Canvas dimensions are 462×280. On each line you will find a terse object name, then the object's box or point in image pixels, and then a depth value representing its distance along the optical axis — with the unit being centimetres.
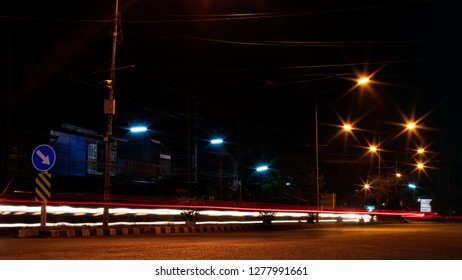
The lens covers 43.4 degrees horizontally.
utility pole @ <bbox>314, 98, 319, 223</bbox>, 3912
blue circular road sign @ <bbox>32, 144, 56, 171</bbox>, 1886
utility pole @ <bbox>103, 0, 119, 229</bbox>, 2262
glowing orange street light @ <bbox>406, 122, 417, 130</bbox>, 3862
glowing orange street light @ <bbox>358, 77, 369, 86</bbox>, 2786
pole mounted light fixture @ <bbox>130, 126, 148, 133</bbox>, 4988
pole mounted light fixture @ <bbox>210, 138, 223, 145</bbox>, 6131
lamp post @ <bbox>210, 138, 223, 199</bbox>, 6118
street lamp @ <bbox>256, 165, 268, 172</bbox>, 6281
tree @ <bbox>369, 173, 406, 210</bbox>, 6494
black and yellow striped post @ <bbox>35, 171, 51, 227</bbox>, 1921
